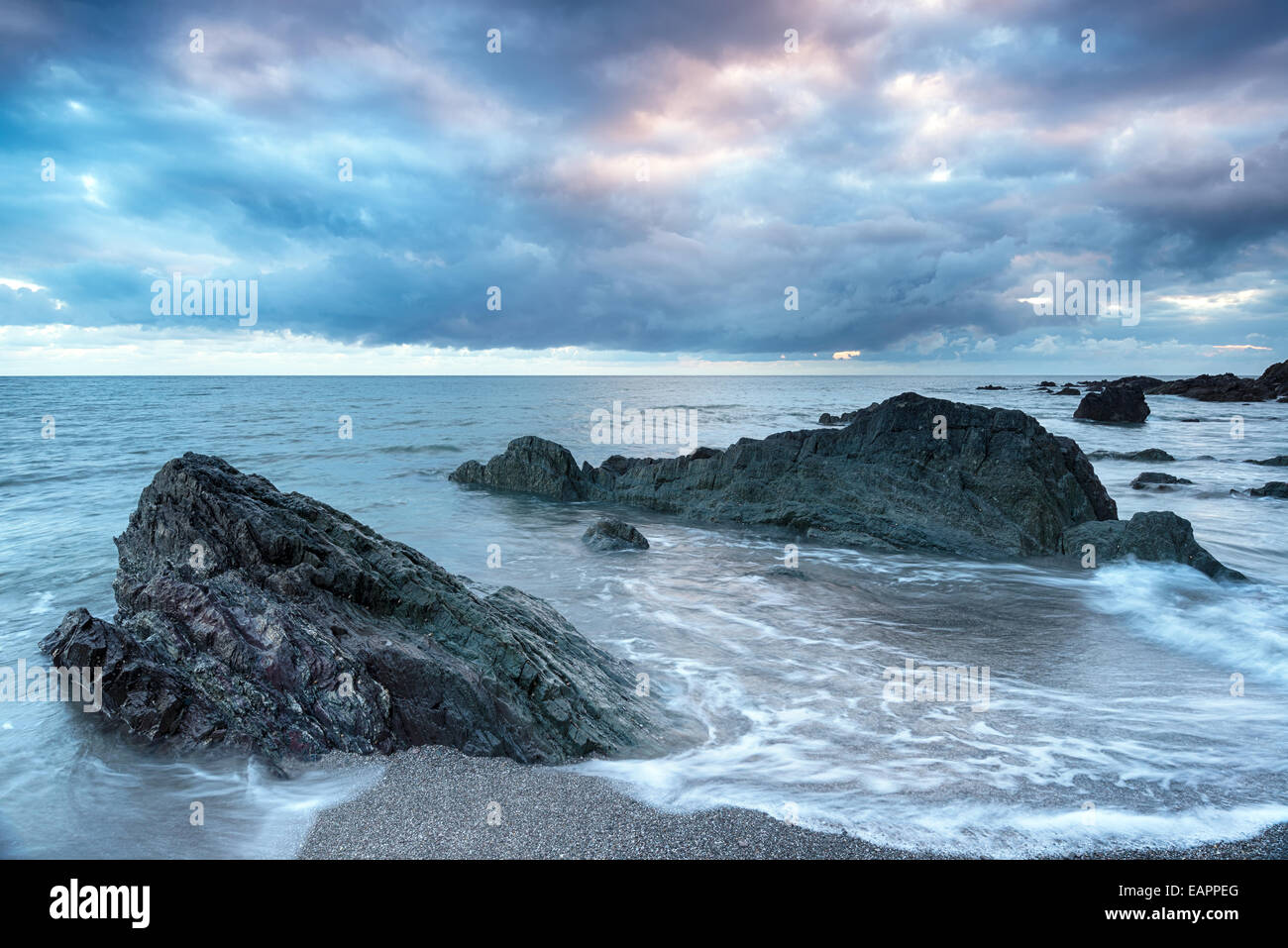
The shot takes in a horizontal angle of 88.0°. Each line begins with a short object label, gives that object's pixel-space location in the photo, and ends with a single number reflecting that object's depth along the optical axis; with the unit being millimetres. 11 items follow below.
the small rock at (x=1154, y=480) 23467
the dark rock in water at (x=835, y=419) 44469
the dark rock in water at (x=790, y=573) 12867
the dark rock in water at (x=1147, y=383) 96112
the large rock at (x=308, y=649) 5457
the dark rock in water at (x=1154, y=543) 12648
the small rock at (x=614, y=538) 14922
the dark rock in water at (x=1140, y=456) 29583
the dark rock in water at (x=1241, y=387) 67750
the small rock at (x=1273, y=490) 20719
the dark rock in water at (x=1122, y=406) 49000
